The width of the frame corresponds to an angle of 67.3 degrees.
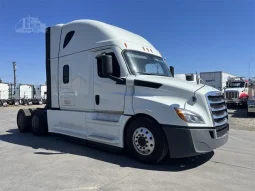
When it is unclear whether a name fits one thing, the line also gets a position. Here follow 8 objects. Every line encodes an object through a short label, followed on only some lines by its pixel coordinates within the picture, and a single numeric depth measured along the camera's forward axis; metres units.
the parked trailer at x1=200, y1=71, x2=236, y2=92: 21.31
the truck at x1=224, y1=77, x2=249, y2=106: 18.27
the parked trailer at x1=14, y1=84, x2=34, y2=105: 29.34
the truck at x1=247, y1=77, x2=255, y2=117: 12.15
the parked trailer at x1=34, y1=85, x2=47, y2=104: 31.07
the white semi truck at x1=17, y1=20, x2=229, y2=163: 3.76
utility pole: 37.96
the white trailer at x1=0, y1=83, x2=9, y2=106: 26.82
